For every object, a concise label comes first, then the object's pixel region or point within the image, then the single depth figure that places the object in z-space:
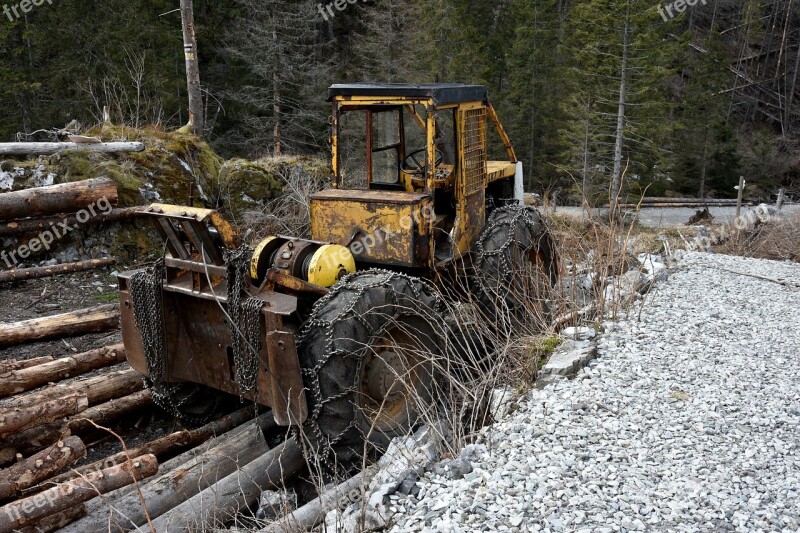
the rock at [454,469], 3.98
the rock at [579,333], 5.88
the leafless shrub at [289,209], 11.10
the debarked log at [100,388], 5.32
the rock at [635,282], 7.26
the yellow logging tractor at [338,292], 4.62
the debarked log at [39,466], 4.23
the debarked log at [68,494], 4.00
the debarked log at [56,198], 8.76
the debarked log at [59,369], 5.23
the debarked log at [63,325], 6.70
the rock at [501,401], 4.77
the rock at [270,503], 4.70
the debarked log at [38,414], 4.34
